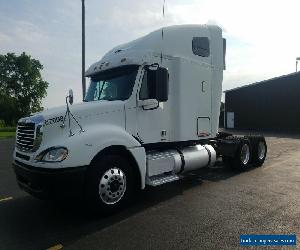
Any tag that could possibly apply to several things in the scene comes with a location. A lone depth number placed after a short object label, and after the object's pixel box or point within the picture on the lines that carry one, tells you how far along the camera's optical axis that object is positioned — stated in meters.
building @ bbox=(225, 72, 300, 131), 25.67
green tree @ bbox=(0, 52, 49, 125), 53.80
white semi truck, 4.24
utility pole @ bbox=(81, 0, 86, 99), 13.24
